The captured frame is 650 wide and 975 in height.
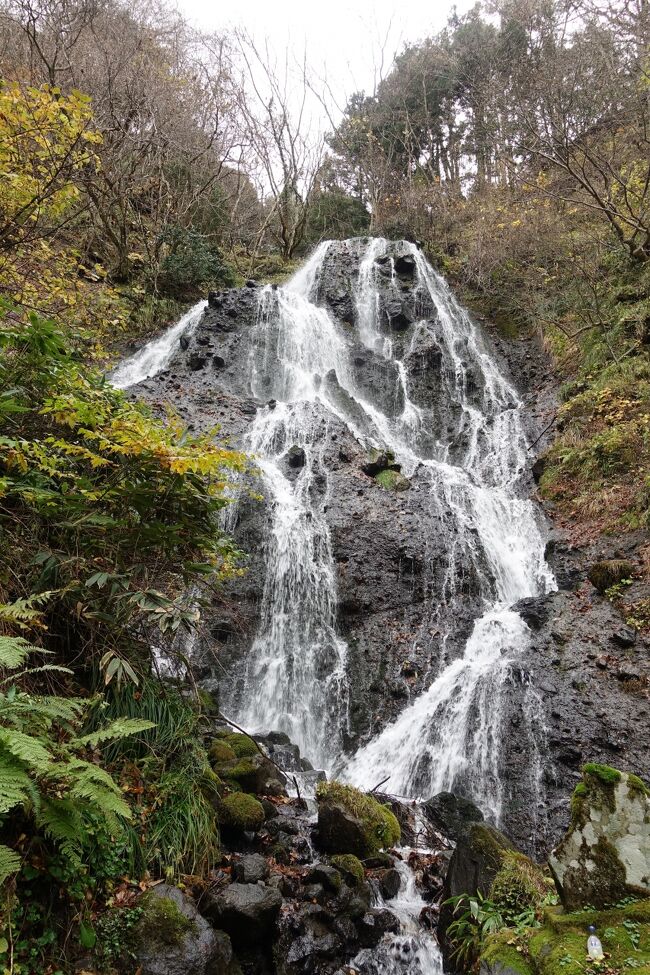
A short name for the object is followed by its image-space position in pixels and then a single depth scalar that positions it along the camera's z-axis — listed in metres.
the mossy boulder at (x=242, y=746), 5.73
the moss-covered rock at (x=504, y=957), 2.77
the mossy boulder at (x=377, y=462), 12.55
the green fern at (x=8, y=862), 2.20
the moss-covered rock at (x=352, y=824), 4.81
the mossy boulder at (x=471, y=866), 4.07
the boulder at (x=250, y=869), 3.97
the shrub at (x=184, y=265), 18.86
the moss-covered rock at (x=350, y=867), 4.48
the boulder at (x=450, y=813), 6.13
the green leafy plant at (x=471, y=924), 3.62
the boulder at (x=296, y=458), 12.45
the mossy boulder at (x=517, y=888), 3.67
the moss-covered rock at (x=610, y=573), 8.98
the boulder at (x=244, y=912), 3.65
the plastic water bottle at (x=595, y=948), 2.51
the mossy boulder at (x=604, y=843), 2.86
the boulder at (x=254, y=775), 5.16
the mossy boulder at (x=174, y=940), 3.05
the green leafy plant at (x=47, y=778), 2.37
